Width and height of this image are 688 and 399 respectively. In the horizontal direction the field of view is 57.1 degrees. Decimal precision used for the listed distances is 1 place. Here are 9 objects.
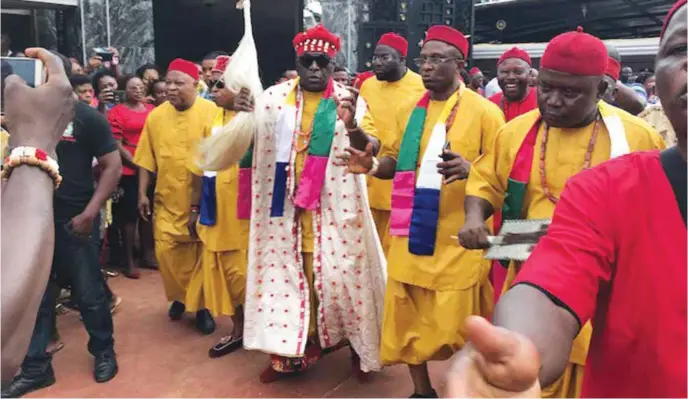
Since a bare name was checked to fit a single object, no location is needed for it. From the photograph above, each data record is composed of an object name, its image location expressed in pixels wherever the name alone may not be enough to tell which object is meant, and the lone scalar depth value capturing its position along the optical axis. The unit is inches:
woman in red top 233.0
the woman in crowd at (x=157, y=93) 254.2
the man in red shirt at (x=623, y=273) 47.8
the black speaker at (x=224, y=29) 366.3
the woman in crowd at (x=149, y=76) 269.5
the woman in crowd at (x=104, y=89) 245.9
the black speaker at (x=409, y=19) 373.4
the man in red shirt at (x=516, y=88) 199.6
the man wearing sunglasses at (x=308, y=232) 143.1
